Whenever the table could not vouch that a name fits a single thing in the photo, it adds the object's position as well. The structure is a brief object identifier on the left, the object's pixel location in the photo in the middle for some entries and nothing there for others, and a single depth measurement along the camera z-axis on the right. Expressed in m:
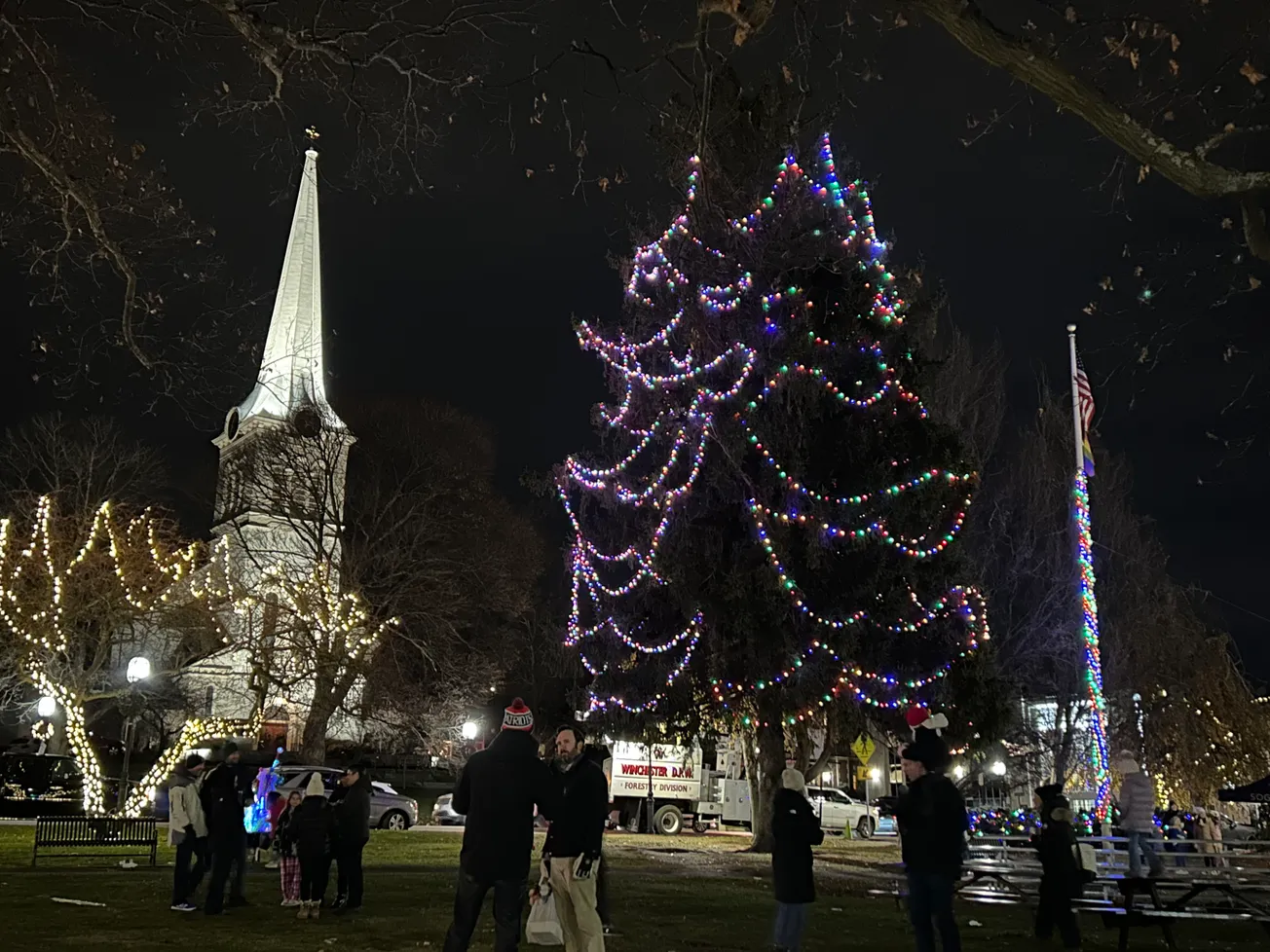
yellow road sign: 26.55
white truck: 31.45
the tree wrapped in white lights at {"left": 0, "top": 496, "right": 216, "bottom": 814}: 30.98
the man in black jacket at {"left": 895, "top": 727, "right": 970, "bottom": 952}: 8.02
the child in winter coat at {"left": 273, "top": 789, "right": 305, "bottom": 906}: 11.91
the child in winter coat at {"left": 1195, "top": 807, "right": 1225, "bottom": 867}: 19.72
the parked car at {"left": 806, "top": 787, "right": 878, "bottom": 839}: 37.47
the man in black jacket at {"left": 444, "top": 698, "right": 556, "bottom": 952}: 7.09
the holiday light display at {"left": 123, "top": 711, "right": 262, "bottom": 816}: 24.52
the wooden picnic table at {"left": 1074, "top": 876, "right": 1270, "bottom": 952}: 10.80
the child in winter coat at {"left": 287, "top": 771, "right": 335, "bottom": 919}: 11.51
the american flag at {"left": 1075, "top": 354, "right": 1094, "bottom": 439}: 24.97
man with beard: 7.85
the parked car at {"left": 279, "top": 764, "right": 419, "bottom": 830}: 28.09
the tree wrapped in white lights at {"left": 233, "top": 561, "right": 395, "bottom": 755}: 32.28
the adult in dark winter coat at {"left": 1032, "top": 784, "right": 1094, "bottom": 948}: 10.56
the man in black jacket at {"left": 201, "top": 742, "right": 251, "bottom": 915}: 11.58
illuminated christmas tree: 21.47
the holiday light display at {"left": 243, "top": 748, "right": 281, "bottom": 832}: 18.94
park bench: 16.28
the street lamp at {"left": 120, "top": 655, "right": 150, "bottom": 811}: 24.98
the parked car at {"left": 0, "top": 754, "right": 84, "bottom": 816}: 30.73
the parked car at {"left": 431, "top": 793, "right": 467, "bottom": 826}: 31.83
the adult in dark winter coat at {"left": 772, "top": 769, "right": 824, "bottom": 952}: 8.73
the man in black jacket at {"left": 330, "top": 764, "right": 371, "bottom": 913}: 11.85
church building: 35.56
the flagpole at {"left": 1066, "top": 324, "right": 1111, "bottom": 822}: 21.88
